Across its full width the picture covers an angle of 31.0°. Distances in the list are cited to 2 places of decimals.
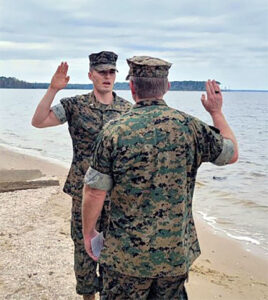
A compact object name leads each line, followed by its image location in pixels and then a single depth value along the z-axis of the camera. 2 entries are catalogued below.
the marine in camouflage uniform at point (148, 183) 2.84
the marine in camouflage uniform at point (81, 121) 4.25
